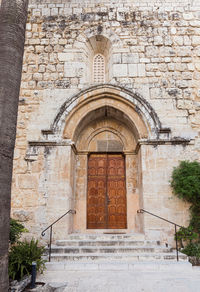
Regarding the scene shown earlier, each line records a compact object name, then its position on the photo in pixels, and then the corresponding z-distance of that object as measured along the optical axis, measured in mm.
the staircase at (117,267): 4324
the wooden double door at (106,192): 8312
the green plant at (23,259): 4414
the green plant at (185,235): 6586
